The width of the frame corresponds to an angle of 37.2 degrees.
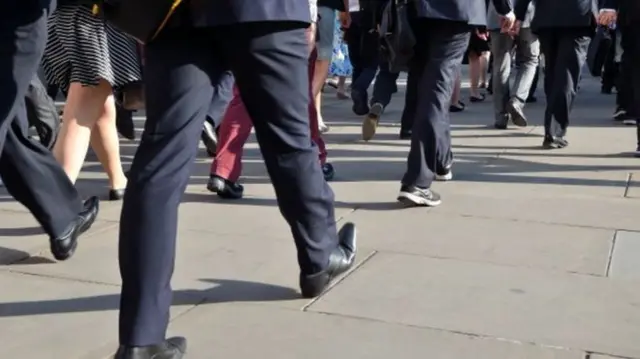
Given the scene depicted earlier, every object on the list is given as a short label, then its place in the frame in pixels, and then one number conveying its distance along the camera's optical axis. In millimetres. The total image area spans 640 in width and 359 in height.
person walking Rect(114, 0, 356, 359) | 2795
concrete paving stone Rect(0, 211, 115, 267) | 4180
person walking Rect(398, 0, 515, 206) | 5012
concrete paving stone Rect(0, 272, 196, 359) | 3072
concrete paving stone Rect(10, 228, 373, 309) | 3646
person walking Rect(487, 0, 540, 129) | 9047
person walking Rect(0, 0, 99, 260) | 3422
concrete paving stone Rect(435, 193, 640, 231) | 5059
